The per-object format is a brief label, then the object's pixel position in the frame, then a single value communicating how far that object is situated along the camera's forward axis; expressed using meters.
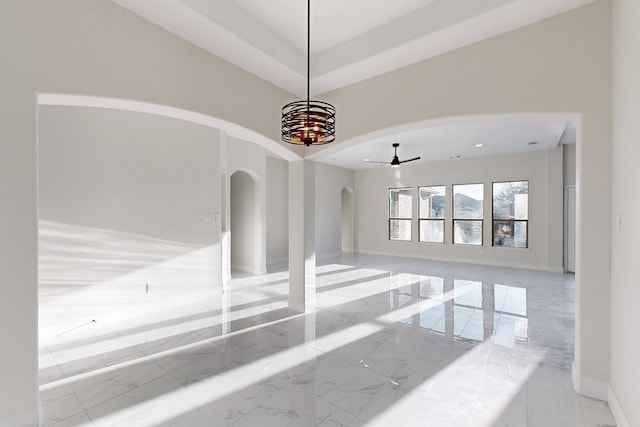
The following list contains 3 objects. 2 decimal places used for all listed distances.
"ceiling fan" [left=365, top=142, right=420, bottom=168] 7.14
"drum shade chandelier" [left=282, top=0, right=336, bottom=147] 2.38
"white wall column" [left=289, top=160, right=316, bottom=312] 4.43
